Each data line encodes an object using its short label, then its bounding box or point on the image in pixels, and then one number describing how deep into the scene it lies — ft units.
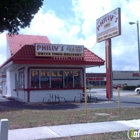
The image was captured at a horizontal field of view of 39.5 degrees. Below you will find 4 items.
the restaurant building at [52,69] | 52.03
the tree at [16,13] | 40.95
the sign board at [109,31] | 52.96
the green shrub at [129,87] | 129.49
